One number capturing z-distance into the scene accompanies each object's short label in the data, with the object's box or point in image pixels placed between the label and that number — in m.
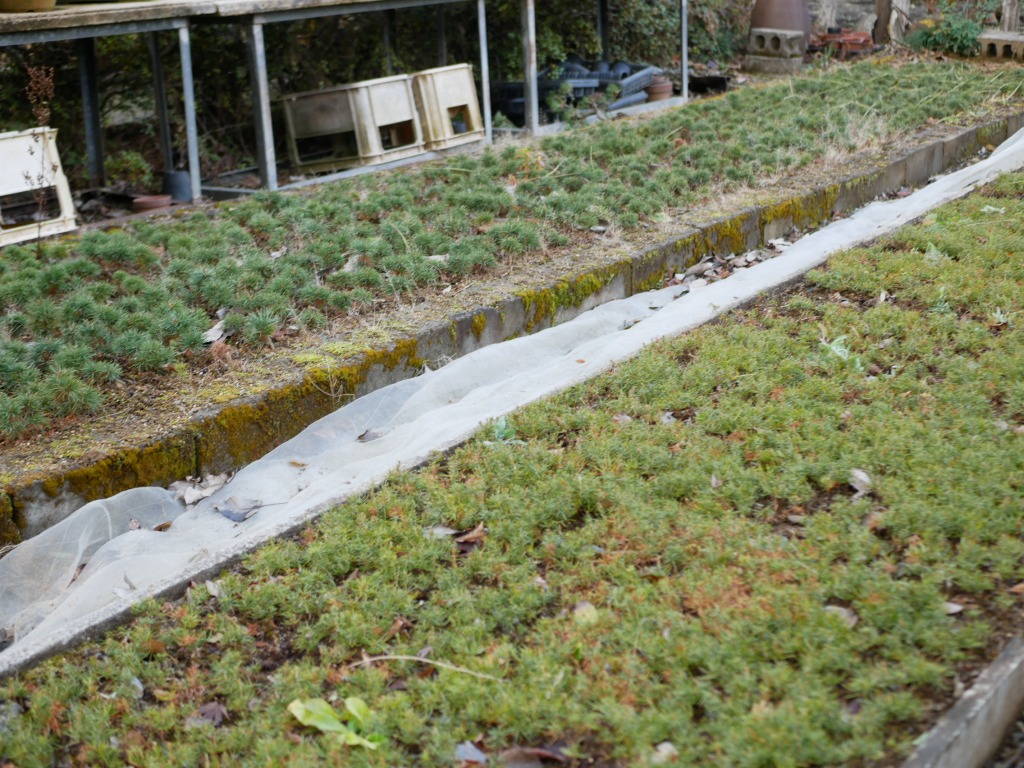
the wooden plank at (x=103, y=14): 6.85
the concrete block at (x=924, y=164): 8.47
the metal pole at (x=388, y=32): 11.20
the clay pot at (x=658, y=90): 12.19
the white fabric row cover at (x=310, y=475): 3.43
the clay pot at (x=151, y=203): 7.90
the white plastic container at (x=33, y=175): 6.69
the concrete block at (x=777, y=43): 14.22
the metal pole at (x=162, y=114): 8.80
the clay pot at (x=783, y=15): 14.53
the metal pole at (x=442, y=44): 11.38
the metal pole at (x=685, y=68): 11.95
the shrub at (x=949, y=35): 14.02
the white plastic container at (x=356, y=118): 8.86
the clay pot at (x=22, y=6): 6.98
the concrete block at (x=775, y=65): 14.06
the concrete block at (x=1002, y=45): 13.57
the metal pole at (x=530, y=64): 10.26
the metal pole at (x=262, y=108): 8.05
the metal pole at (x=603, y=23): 13.36
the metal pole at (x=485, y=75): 9.59
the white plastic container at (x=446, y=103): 9.38
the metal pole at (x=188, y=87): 7.67
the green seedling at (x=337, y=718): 2.68
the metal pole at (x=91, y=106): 8.73
